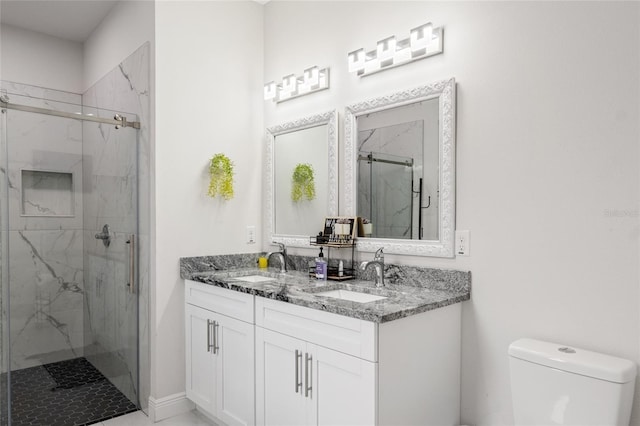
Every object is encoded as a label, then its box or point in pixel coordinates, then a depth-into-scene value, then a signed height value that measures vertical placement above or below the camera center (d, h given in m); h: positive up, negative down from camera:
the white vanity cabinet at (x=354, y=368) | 1.66 -0.65
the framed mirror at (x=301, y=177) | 2.69 +0.21
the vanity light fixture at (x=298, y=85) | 2.73 +0.80
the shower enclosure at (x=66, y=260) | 2.40 -0.30
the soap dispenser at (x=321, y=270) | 2.48 -0.34
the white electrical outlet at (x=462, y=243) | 2.06 -0.15
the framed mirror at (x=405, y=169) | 2.13 +0.22
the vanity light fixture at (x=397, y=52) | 2.16 +0.82
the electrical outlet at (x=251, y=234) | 3.09 -0.17
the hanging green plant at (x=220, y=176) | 2.85 +0.21
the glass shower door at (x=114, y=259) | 2.75 -0.32
